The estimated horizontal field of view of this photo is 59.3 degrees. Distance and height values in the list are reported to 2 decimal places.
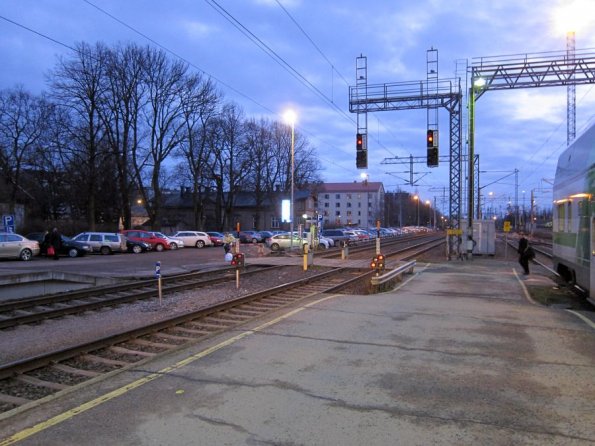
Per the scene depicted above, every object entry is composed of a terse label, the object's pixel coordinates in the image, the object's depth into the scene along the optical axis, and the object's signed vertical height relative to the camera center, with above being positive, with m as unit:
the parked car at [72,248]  32.64 -1.47
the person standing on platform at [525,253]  21.50 -1.15
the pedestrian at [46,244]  29.09 -1.09
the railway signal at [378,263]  16.81 -1.23
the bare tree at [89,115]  48.12 +10.52
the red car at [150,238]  41.41 -1.08
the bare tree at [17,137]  52.09 +8.92
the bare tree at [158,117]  53.47 +11.57
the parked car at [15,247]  27.41 -1.19
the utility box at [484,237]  35.41 -0.81
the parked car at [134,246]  39.56 -1.62
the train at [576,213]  11.10 +0.30
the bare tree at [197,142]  56.97 +9.82
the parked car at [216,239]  53.74 -1.47
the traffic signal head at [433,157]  24.75 +3.22
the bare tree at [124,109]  50.50 +11.56
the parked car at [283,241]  41.75 -1.35
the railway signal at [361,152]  25.23 +3.54
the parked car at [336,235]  51.84 -1.03
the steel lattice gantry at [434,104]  30.66 +7.22
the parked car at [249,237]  60.50 -1.47
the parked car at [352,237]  56.14 -1.32
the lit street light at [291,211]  35.22 +0.94
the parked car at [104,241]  35.84 -1.15
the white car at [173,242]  43.31 -1.50
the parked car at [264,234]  62.39 -1.12
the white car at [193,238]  49.09 -1.26
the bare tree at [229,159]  67.19 +9.01
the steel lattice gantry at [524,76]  25.70 +7.64
